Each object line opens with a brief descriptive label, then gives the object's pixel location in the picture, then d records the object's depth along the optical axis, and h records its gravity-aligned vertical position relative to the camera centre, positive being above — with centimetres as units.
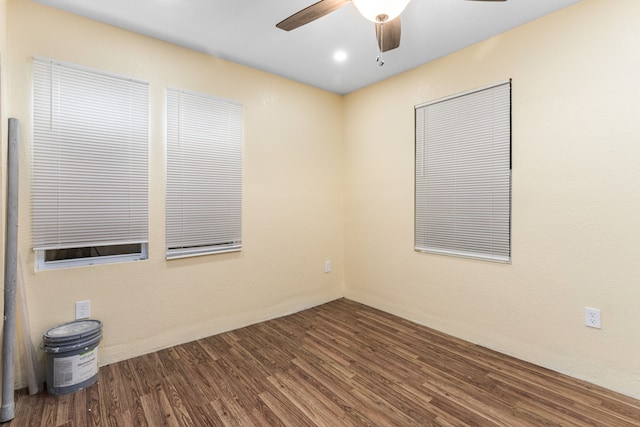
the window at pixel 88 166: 211 +33
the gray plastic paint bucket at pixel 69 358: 199 -95
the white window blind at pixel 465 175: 254 +32
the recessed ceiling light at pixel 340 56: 278 +142
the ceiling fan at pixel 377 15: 146 +103
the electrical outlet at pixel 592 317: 209 -72
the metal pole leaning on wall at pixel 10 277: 179 -40
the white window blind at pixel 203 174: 265 +33
